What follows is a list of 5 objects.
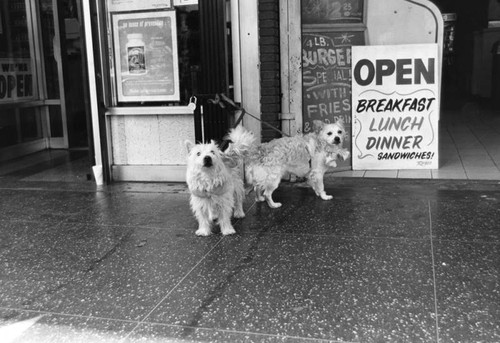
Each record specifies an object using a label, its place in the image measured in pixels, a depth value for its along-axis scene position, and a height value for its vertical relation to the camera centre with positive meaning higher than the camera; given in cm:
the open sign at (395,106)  700 -49
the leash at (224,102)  646 -34
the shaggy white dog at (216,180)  470 -92
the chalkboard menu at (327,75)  704 -7
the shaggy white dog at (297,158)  573 -91
